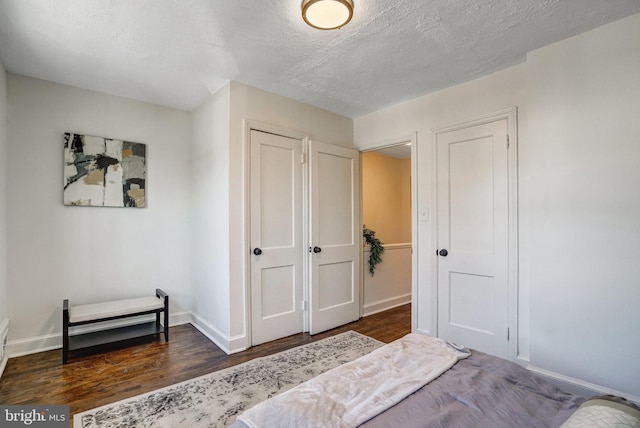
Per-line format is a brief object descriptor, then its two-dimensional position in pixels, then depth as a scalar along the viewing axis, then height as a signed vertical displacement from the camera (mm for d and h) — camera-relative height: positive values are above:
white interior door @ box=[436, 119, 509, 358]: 2637 -245
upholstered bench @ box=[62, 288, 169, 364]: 2648 -965
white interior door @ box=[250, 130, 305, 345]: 3012 -270
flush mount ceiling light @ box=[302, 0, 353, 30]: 1751 +1180
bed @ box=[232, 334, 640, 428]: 1015 -714
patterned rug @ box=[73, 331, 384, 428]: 1856 -1281
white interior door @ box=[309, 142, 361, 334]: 3385 -301
